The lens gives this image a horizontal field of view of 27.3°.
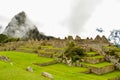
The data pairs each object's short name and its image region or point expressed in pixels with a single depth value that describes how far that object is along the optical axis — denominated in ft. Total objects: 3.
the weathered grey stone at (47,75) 66.55
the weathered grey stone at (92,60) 145.32
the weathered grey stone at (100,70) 132.67
